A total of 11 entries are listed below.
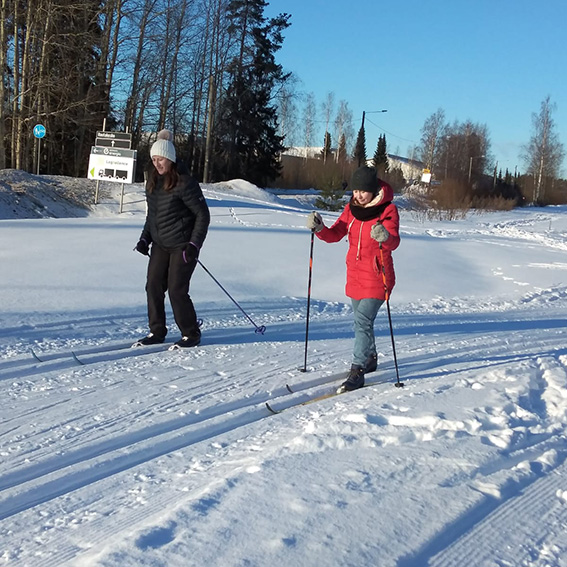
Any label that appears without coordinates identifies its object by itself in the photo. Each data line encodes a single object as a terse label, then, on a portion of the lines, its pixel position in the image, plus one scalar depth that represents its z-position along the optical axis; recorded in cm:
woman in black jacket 505
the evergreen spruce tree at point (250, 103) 3622
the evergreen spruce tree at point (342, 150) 6562
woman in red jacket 425
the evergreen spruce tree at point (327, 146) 6126
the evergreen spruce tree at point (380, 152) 7619
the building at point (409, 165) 9588
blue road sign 1938
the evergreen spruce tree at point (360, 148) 6456
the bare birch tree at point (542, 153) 6525
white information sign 1520
